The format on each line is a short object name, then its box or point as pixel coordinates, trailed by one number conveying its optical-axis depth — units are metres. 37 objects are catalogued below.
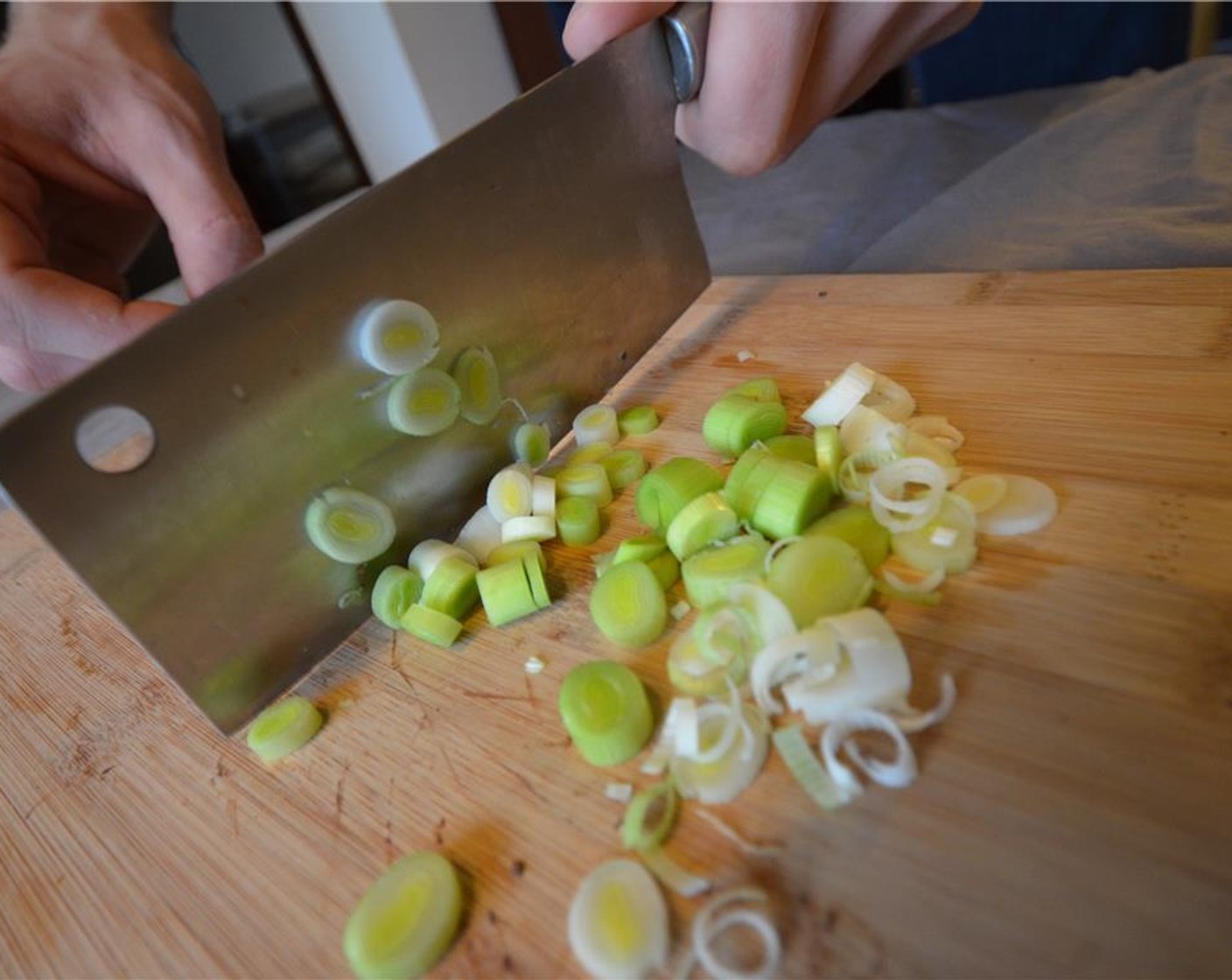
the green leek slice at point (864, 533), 0.20
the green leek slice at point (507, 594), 0.21
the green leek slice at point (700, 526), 0.21
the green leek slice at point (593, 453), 0.26
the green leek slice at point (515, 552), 0.22
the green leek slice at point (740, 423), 0.24
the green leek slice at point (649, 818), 0.16
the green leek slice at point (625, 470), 0.25
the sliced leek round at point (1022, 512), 0.19
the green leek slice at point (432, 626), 0.21
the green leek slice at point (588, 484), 0.24
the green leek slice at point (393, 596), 0.22
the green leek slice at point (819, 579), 0.18
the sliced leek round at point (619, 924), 0.14
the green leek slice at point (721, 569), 0.20
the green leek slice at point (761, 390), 0.25
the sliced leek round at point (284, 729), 0.20
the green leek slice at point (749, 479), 0.21
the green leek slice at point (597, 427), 0.27
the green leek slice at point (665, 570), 0.21
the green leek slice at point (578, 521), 0.23
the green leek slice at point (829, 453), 0.22
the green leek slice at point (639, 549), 0.21
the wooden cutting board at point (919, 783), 0.14
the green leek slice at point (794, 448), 0.22
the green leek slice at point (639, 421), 0.27
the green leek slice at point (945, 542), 0.19
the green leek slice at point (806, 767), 0.16
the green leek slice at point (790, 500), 0.20
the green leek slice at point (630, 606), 0.20
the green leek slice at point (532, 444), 0.26
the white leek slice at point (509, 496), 0.24
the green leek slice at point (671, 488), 0.22
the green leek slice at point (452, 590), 0.22
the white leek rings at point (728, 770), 0.17
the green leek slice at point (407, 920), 0.15
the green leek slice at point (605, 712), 0.17
